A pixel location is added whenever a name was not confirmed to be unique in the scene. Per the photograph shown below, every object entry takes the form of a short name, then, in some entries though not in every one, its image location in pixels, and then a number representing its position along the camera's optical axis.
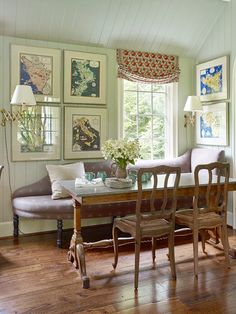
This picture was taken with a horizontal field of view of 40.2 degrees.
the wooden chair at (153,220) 2.63
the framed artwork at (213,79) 4.47
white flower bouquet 2.99
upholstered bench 3.64
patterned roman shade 4.62
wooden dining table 2.69
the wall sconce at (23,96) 3.67
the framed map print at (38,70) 4.04
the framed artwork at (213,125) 4.50
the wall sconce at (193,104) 4.58
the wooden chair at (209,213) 2.85
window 4.81
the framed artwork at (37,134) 4.11
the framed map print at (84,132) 4.36
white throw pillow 4.02
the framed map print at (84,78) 4.31
